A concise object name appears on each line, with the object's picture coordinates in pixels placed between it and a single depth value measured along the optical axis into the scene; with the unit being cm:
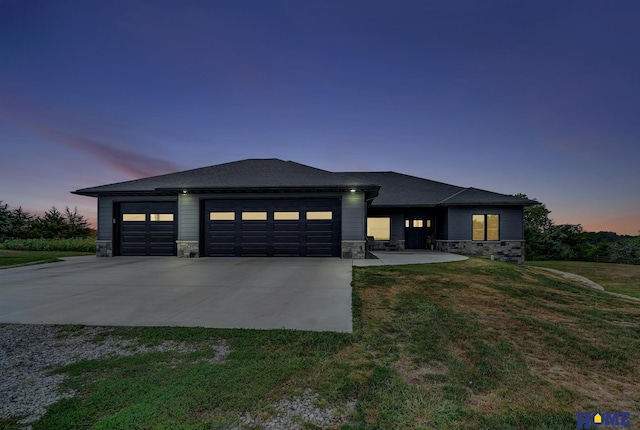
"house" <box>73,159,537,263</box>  1280
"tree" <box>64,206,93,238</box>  2809
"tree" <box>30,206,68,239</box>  2739
